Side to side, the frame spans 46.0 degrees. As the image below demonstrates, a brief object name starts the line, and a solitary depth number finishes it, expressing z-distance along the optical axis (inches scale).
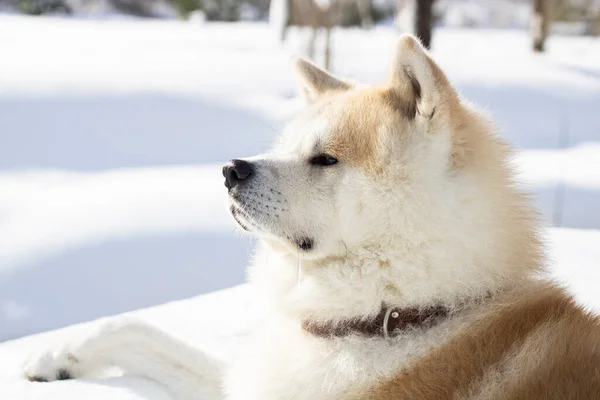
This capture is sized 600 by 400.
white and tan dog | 69.2
